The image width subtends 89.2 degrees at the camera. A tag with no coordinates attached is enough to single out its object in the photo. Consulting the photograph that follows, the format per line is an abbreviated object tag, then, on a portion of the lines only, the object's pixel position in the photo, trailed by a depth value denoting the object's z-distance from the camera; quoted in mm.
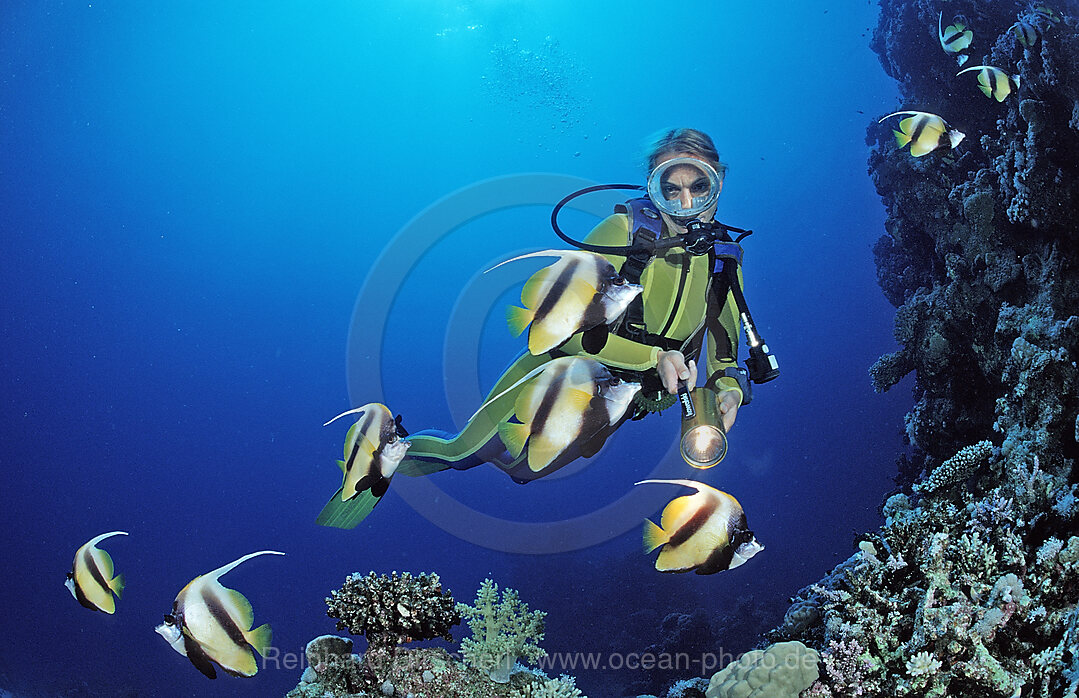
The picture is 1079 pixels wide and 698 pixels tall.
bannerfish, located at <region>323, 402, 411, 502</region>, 2607
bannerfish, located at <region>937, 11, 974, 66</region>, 5160
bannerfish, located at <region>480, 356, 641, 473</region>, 2049
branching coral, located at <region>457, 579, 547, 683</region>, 3229
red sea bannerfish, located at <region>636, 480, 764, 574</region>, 2061
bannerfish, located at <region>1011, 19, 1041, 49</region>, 4691
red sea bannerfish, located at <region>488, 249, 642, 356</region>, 2141
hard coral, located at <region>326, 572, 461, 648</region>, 3137
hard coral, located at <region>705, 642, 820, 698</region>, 2668
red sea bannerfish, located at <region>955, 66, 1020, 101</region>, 4648
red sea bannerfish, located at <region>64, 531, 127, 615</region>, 2830
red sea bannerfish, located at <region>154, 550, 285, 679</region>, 2066
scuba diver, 2998
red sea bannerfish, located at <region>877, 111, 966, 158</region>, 3992
